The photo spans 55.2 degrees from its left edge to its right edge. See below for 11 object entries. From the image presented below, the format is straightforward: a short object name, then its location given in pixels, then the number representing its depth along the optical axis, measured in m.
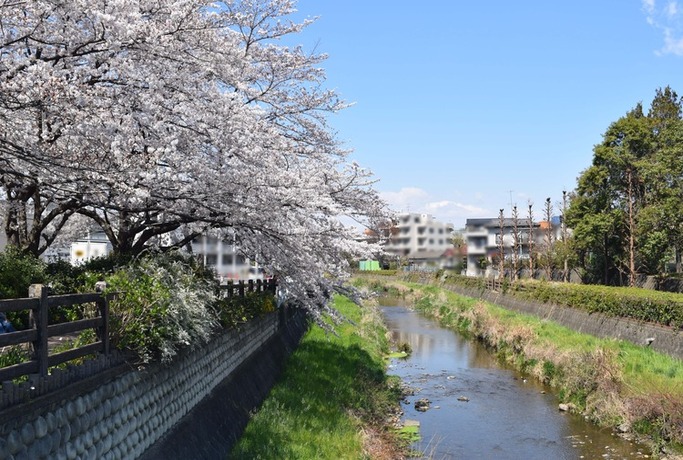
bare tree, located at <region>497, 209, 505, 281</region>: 55.27
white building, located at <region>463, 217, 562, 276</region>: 66.38
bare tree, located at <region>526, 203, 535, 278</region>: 53.87
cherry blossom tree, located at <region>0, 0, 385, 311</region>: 8.52
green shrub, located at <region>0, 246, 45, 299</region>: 10.34
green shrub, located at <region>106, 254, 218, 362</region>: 8.33
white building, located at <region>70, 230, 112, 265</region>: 27.89
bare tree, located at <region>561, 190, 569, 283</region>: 45.84
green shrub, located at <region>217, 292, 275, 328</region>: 13.02
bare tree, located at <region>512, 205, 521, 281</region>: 52.93
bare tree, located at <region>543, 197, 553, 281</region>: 51.66
